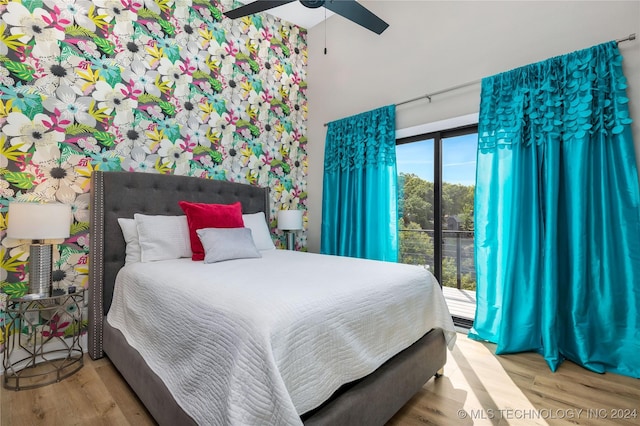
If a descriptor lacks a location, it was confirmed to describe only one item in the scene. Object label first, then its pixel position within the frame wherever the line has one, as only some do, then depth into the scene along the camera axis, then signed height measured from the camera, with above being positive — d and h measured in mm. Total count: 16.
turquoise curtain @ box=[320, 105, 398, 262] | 3182 +301
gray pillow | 2201 -224
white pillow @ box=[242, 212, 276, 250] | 2932 -150
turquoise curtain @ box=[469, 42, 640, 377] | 1982 +5
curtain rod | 2643 +1127
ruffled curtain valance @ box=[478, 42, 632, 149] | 2008 +828
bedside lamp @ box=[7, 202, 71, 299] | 1865 -100
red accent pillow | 2344 -38
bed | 1265 -745
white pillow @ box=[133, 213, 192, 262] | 2307 -182
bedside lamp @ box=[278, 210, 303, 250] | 3516 -62
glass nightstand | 1965 -930
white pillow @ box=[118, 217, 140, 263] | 2348 -194
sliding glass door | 3010 +92
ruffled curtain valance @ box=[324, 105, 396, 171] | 3182 +825
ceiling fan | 1893 +1333
